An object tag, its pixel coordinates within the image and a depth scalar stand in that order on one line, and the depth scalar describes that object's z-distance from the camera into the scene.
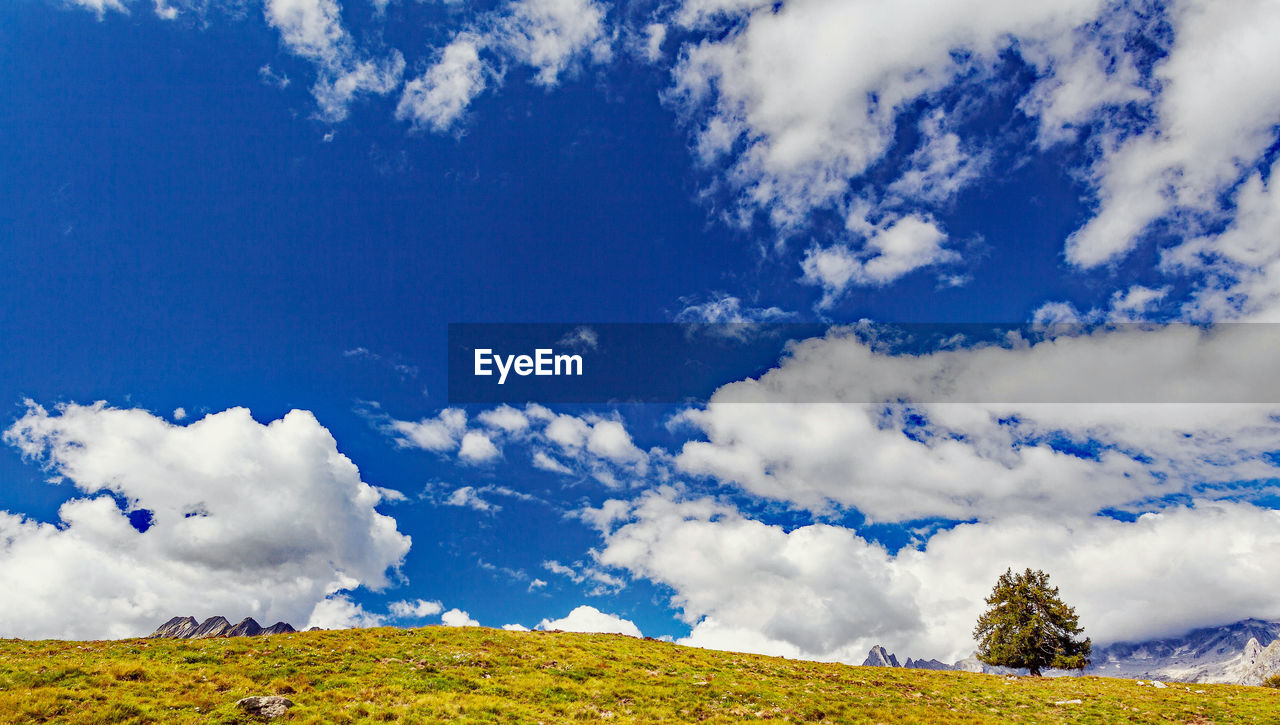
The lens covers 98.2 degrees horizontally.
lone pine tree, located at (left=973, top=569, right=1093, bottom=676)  61.22
